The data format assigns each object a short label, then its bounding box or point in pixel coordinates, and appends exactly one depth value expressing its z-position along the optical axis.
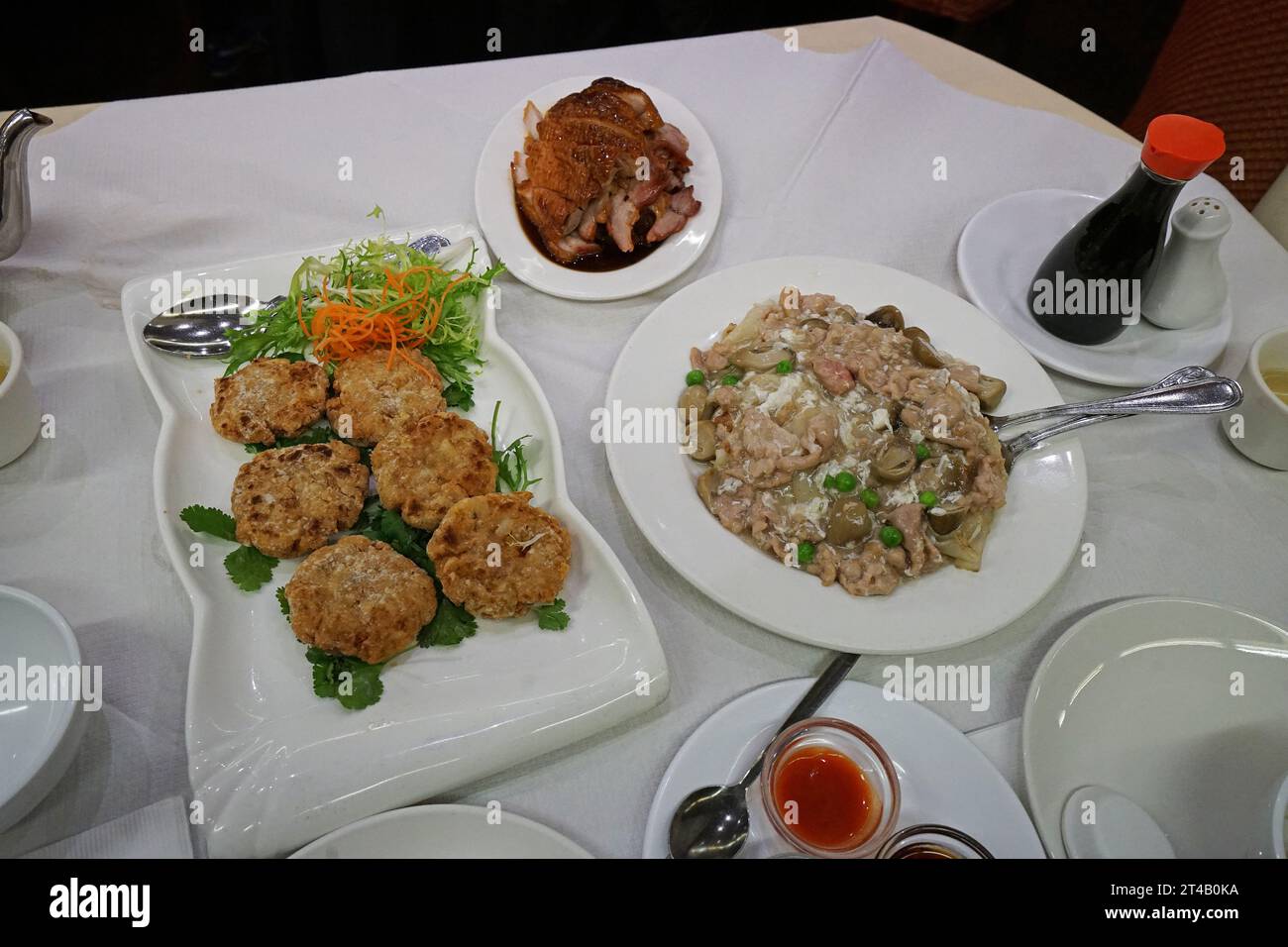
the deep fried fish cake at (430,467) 0.48
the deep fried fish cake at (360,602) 0.43
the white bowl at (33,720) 0.39
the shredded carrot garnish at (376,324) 0.54
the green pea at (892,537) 0.48
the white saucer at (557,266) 0.61
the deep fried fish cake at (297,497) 0.47
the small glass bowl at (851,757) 0.40
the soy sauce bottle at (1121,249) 0.50
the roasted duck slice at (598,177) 0.61
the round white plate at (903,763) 0.41
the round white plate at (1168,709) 0.44
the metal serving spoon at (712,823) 0.40
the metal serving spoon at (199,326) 0.54
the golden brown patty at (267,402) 0.51
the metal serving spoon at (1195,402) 0.51
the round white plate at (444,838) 0.39
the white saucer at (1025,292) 0.58
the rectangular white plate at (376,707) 0.40
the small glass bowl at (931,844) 0.38
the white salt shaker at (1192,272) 0.55
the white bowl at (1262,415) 0.54
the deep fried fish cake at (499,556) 0.45
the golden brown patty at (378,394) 0.51
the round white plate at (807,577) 0.46
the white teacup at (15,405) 0.48
